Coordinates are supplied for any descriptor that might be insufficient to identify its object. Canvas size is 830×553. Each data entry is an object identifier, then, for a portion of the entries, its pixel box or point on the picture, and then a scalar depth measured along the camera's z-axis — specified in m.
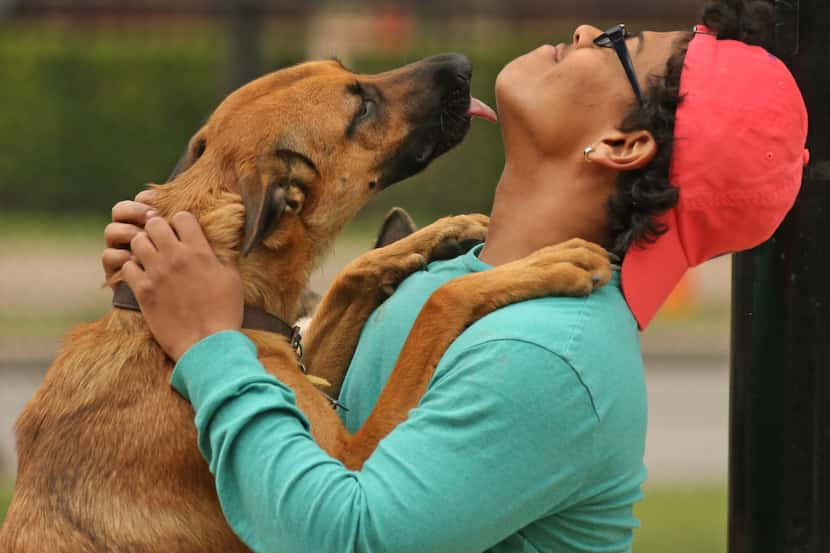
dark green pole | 5.21
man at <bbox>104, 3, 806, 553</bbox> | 4.29
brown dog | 5.36
